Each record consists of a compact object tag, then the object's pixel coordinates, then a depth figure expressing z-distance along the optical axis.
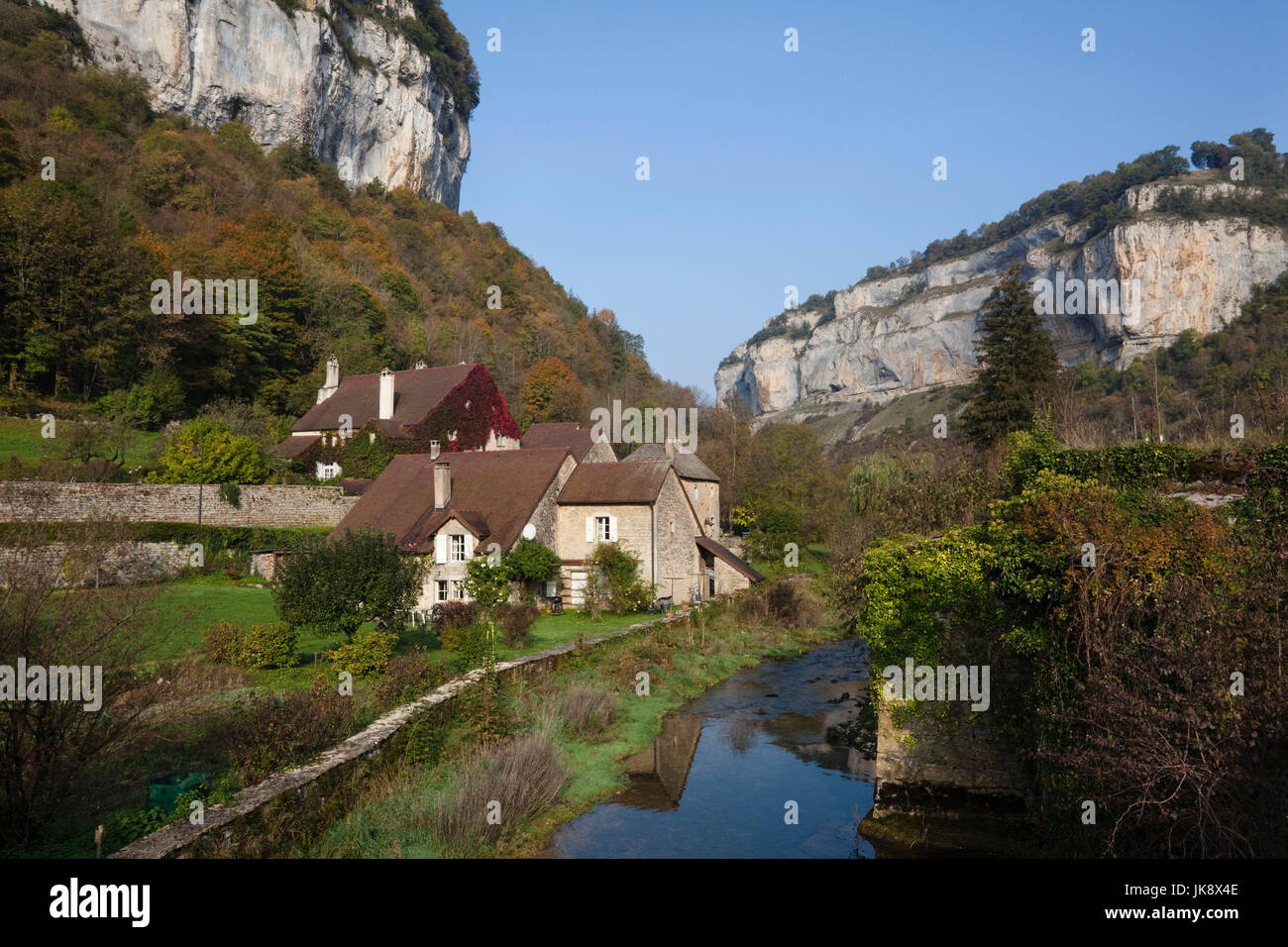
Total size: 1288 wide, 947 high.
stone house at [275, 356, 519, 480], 45.34
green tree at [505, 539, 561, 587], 28.00
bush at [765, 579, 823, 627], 31.17
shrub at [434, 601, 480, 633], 21.94
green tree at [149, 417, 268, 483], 33.84
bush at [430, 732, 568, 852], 10.02
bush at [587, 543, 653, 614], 29.48
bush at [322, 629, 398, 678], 16.17
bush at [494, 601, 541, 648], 21.08
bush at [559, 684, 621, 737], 16.06
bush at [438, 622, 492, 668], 17.06
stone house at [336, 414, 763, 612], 28.42
